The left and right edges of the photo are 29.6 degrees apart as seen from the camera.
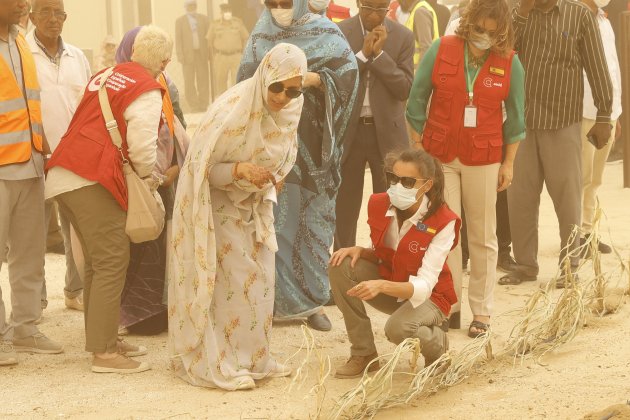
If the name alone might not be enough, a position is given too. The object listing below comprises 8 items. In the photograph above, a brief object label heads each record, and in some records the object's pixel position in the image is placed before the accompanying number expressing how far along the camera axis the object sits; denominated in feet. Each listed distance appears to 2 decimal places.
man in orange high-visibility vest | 18.63
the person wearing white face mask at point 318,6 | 21.80
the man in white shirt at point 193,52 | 54.08
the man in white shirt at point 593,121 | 27.55
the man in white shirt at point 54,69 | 21.20
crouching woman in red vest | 17.15
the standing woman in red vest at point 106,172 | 17.75
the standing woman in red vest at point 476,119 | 19.88
